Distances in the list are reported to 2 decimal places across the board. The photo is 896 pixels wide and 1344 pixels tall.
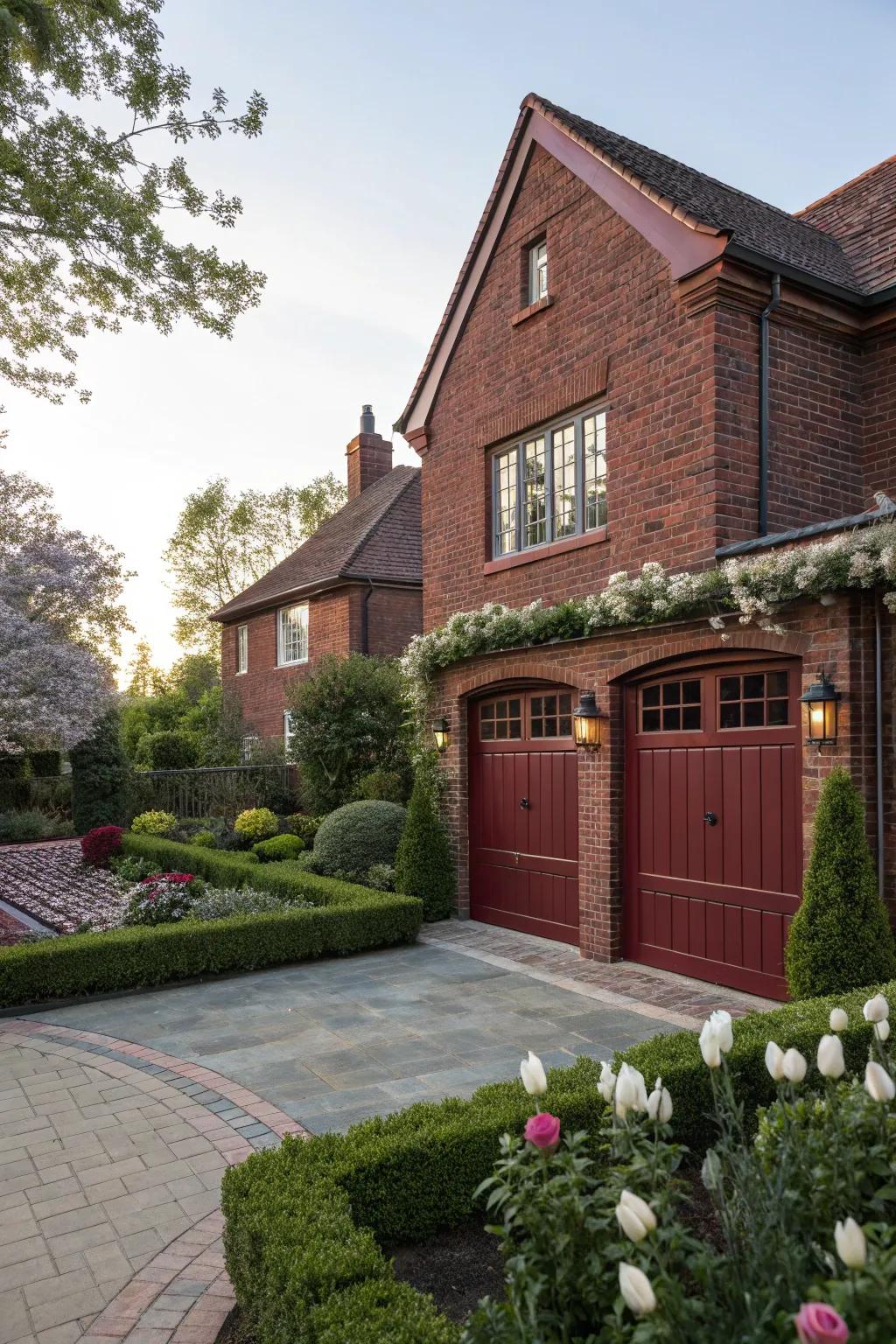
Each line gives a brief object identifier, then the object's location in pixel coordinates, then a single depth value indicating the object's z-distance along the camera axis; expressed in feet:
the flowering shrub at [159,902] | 31.96
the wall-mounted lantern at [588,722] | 29.78
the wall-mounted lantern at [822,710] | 21.95
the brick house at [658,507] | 24.88
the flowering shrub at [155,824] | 56.75
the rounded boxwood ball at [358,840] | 40.63
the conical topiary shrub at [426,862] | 36.96
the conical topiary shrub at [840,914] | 20.68
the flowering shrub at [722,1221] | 6.03
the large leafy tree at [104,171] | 30.78
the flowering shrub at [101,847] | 49.96
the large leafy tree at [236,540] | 129.49
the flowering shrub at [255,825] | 54.75
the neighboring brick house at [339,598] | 64.59
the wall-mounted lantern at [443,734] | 38.52
